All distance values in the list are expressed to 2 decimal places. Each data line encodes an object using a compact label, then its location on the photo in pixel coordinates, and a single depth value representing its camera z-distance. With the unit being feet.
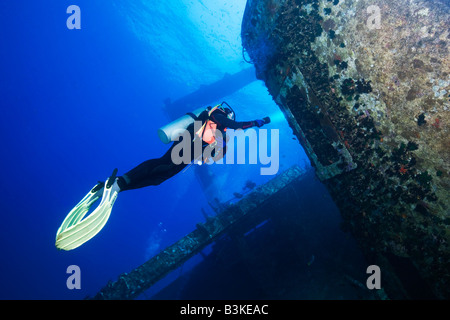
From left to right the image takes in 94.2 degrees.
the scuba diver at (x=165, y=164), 10.77
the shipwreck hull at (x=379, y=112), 7.55
